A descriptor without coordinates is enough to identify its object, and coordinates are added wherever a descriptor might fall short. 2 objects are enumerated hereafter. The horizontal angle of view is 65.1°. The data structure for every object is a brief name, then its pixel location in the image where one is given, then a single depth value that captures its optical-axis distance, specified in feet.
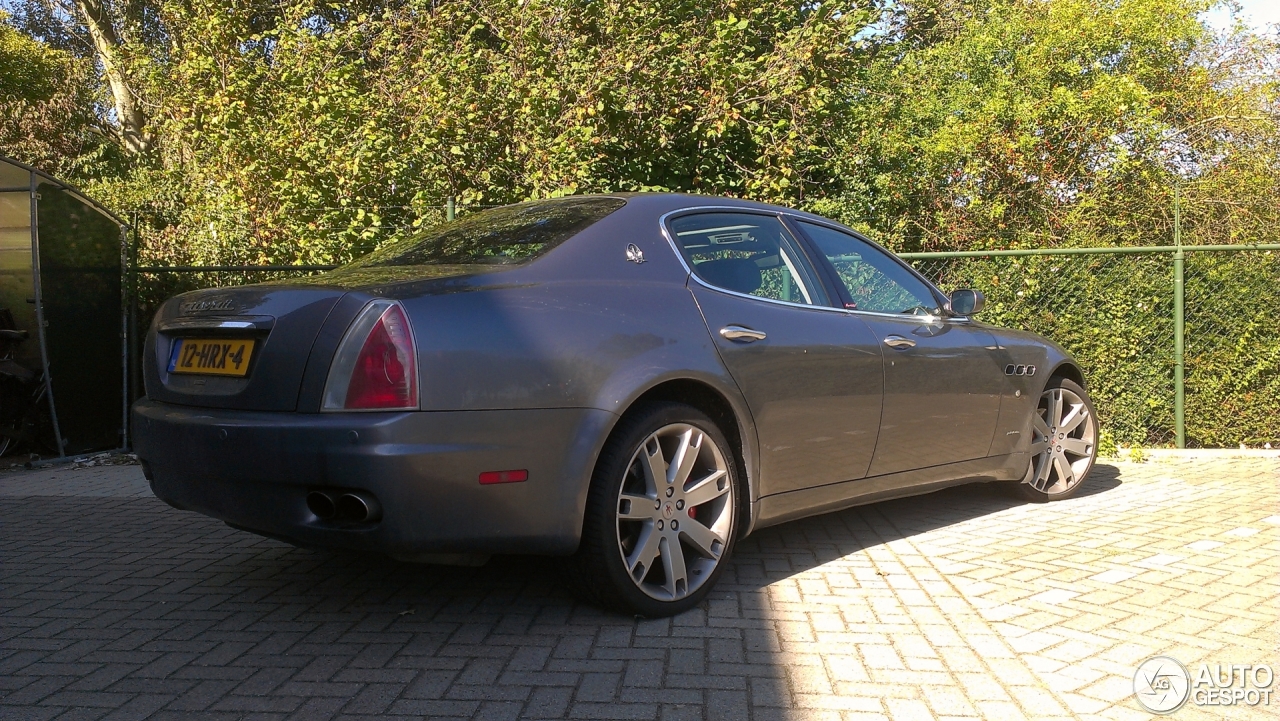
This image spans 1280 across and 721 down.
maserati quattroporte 9.98
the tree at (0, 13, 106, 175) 63.21
